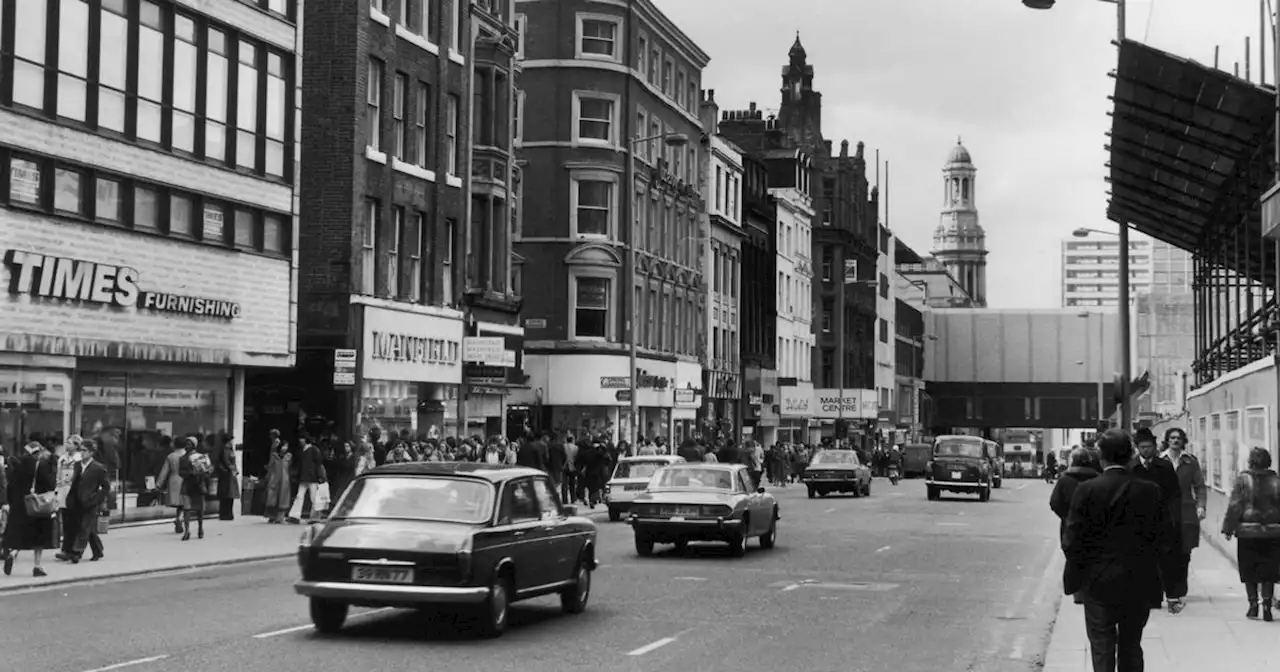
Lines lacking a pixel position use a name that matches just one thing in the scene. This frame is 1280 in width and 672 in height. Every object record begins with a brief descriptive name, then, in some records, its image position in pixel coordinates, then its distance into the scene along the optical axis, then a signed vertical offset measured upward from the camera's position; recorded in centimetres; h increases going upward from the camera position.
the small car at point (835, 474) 5559 -81
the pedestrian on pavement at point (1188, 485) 1952 -37
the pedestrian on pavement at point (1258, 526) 1748 -70
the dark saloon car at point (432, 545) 1539 -88
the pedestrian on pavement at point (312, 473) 3262 -57
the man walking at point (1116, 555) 1055 -60
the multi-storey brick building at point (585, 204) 6325 +826
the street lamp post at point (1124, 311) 3206 +262
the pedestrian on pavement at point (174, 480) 2988 -67
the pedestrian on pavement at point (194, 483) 2886 -69
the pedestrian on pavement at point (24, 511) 2220 -90
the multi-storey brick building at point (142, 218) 2934 +390
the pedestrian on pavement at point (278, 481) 3331 -74
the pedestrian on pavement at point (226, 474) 3316 -63
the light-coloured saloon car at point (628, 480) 3881 -74
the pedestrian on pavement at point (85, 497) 2370 -77
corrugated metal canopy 2716 +528
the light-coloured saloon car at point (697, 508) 2698 -92
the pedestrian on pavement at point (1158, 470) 1672 -17
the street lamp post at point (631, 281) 4938 +516
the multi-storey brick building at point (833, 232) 10369 +1242
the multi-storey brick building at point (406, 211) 4116 +555
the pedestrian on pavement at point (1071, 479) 1434 -24
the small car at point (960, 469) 5375 -59
